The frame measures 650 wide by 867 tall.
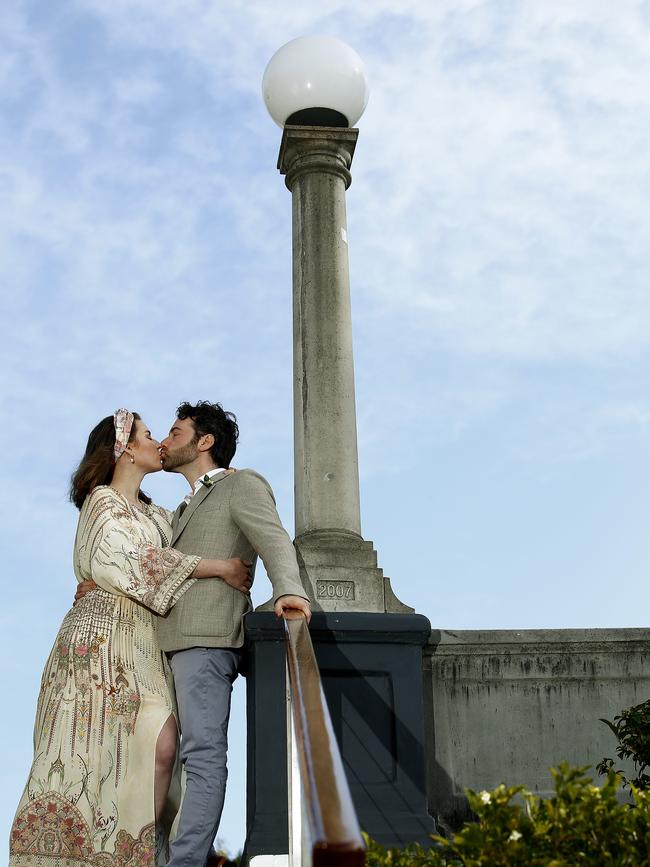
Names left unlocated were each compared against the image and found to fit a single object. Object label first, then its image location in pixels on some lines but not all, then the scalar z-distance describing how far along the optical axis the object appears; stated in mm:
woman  4062
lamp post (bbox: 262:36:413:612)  7312
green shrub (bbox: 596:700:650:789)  5430
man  4000
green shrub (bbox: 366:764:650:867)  2615
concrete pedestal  4262
